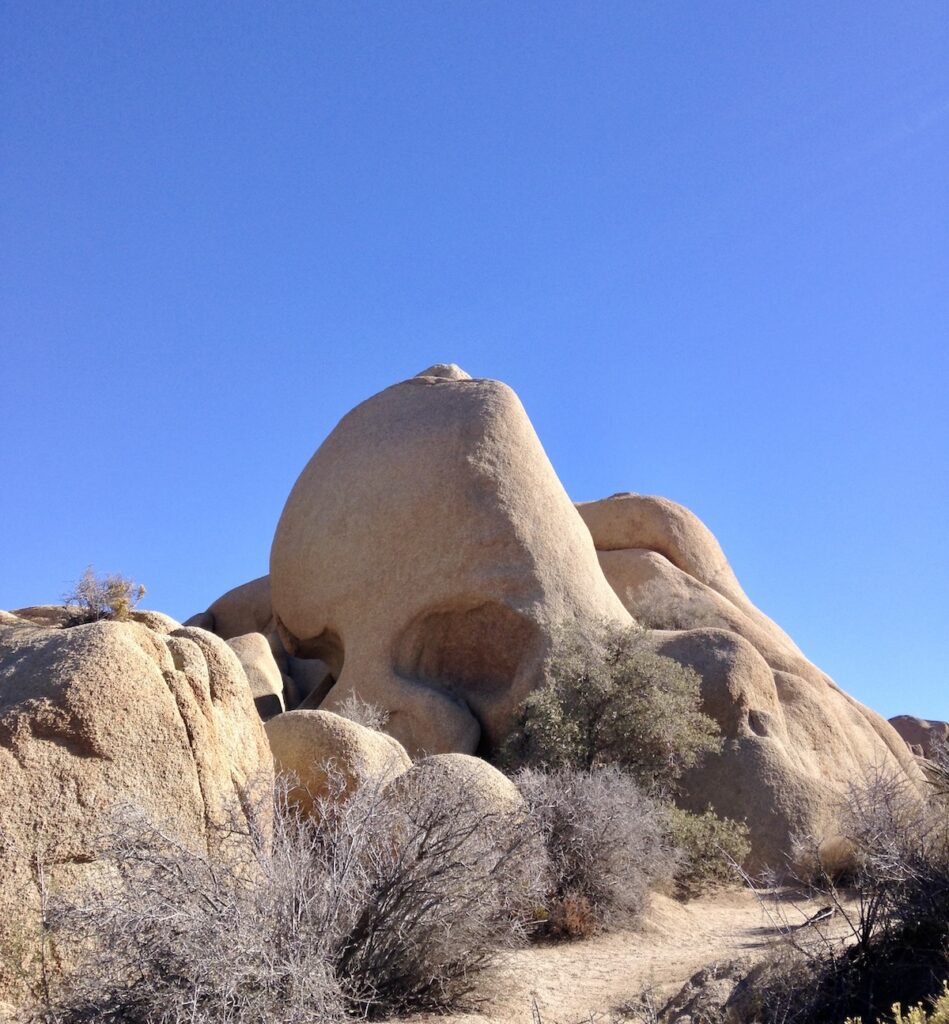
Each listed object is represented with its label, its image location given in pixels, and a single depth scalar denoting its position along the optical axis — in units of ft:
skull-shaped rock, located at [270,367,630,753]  52.60
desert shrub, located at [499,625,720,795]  42.66
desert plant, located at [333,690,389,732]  46.55
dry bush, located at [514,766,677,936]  29.09
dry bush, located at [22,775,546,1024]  15.56
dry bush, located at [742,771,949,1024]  16.80
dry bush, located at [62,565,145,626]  37.37
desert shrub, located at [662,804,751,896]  37.99
